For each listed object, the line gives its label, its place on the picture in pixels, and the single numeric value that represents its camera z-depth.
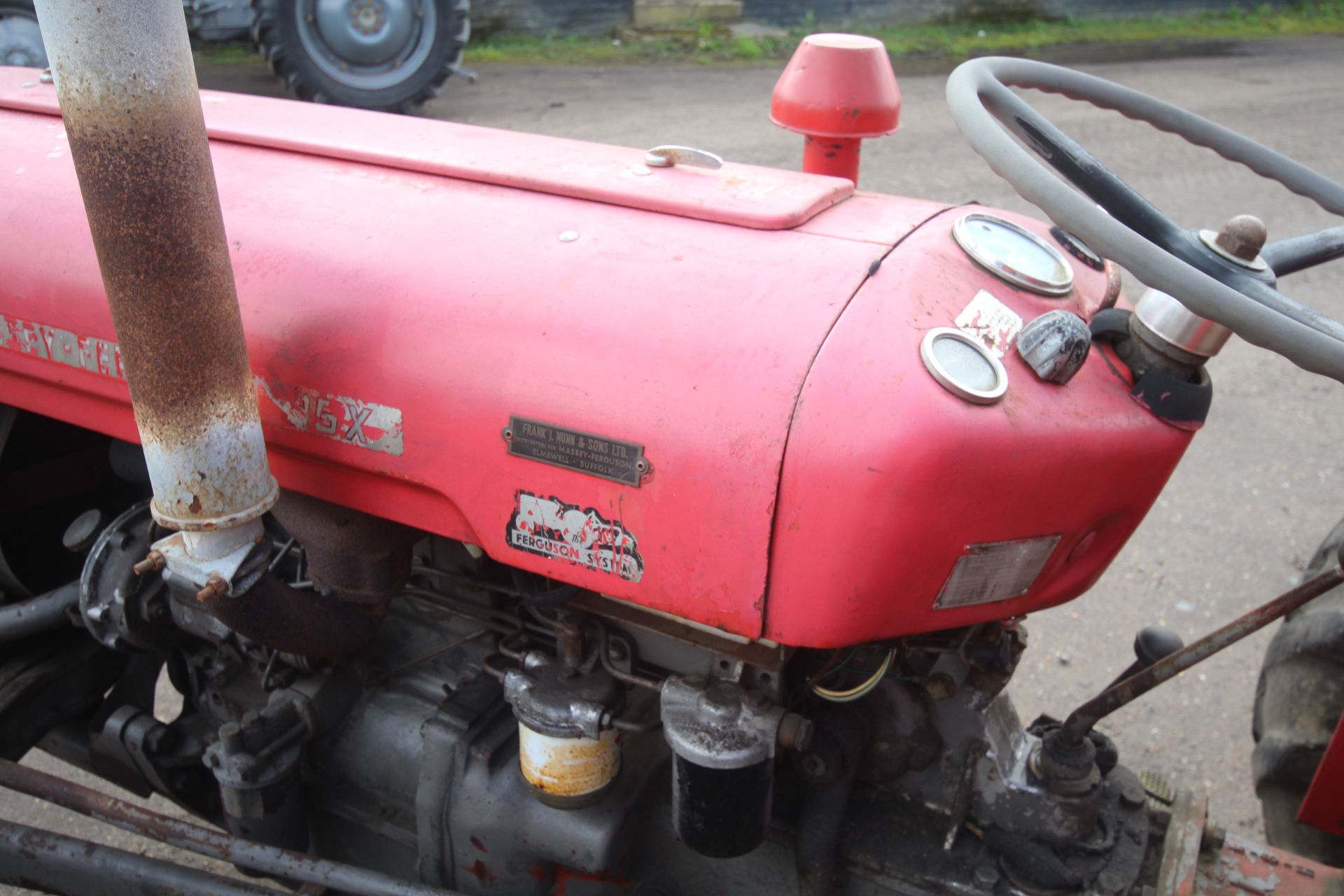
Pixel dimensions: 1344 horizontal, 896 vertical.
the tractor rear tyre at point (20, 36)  5.25
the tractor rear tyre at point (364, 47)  6.25
